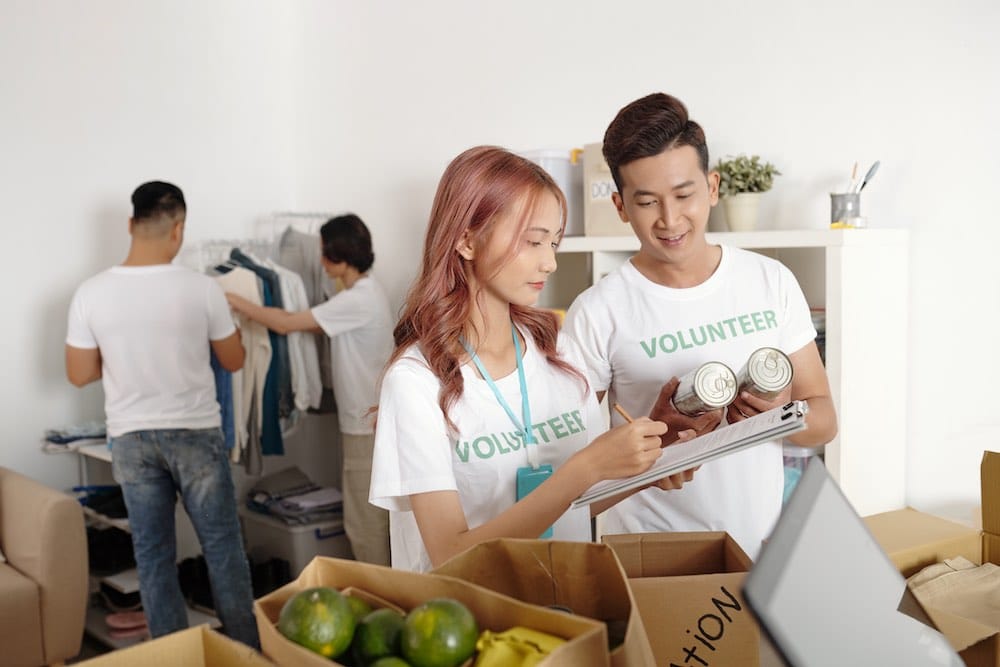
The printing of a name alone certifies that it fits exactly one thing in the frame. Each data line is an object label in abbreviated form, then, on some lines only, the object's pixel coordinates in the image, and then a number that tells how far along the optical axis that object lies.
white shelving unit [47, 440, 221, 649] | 3.56
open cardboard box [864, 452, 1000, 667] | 1.17
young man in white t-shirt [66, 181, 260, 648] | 3.15
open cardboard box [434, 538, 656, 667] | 0.91
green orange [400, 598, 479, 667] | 0.77
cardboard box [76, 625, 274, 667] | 0.82
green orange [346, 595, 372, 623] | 0.86
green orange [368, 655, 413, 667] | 0.78
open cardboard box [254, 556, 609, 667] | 0.75
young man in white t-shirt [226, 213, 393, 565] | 3.71
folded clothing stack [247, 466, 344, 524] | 4.00
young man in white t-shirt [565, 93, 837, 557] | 1.68
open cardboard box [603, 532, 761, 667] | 1.00
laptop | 0.62
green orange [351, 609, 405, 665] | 0.81
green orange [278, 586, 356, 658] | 0.80
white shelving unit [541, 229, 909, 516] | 2.38
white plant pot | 2.68
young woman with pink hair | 1.32
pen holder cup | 2.46
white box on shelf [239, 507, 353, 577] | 3.94
